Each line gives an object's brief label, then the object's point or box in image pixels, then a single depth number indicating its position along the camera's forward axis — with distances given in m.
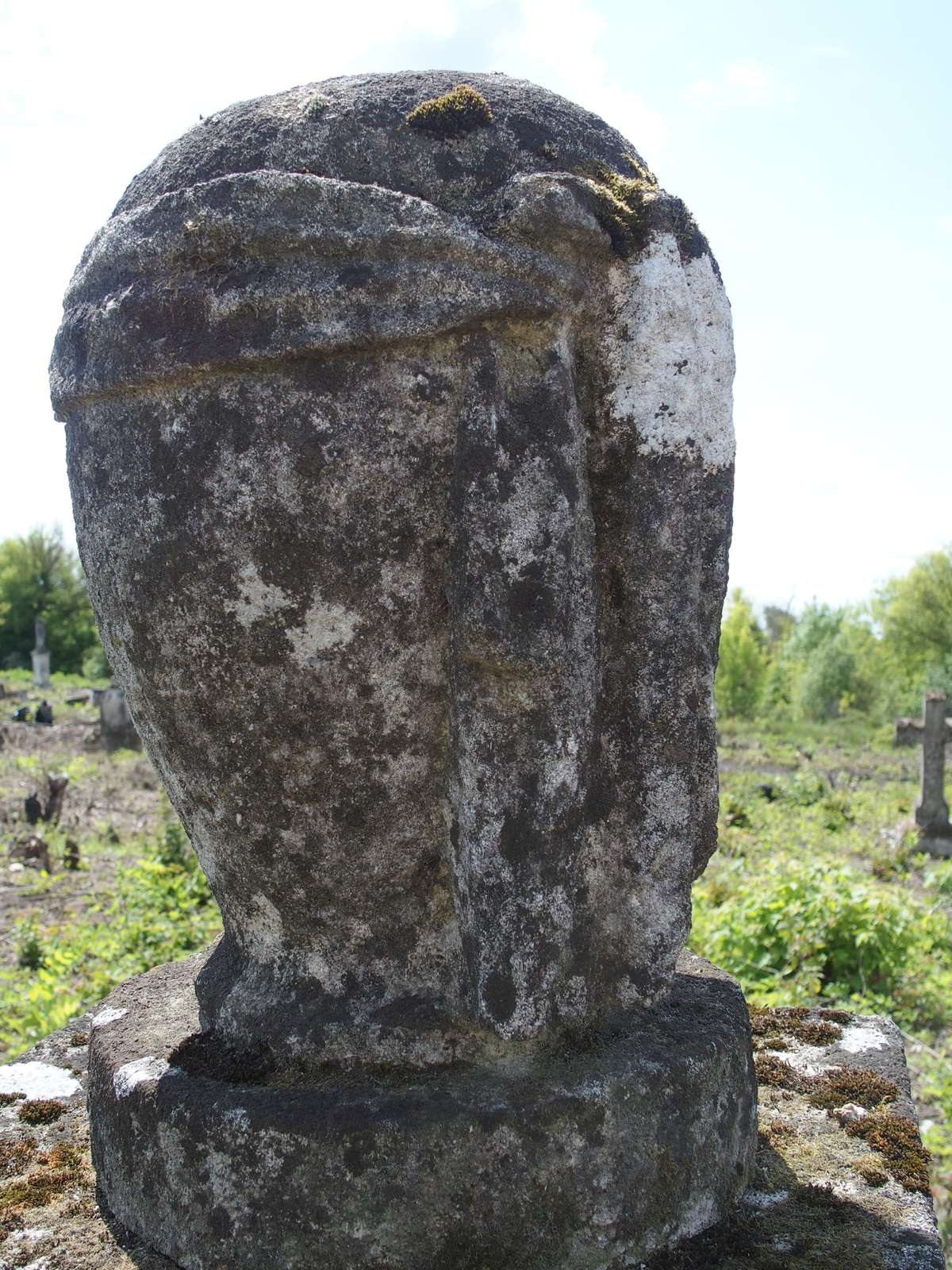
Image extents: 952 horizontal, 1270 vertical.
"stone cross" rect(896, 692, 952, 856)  10.96
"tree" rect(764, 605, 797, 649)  53.66
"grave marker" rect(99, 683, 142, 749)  14.45
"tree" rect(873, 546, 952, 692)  32.03
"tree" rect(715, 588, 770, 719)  28.44
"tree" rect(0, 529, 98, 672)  38.25
